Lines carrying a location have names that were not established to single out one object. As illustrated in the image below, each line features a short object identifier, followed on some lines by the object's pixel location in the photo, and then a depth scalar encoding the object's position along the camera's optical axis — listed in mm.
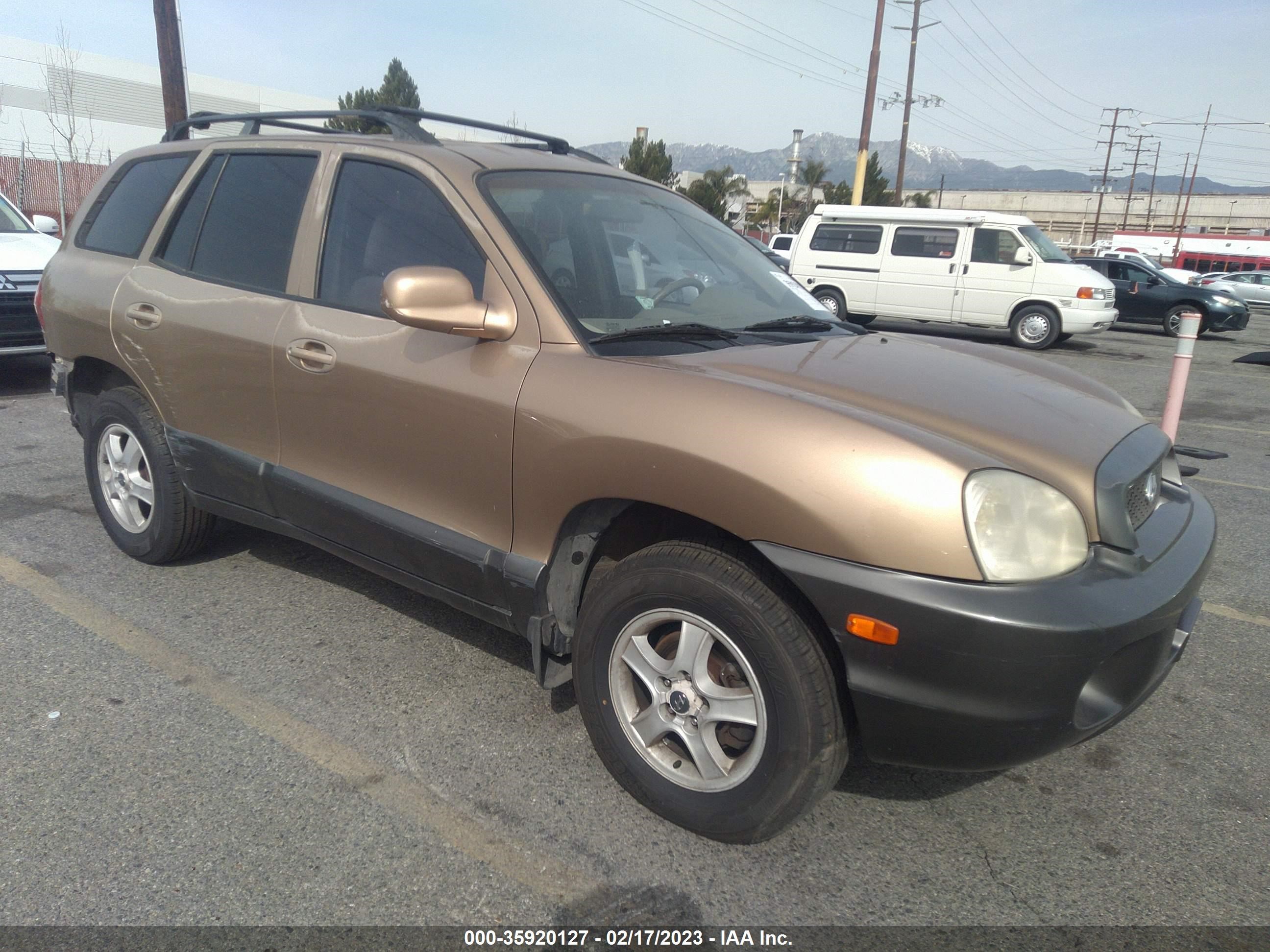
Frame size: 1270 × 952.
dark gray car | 18047
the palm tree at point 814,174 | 60156
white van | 14727
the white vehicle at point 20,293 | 7285
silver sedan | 27109
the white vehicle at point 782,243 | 27594
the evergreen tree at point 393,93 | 45125
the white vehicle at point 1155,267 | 20594
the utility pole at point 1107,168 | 61241
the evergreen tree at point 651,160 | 40156
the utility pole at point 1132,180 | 69031
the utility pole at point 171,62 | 11930
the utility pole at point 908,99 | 33781
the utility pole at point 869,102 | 24906
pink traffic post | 5113
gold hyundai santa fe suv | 1972
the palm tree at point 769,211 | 56031
